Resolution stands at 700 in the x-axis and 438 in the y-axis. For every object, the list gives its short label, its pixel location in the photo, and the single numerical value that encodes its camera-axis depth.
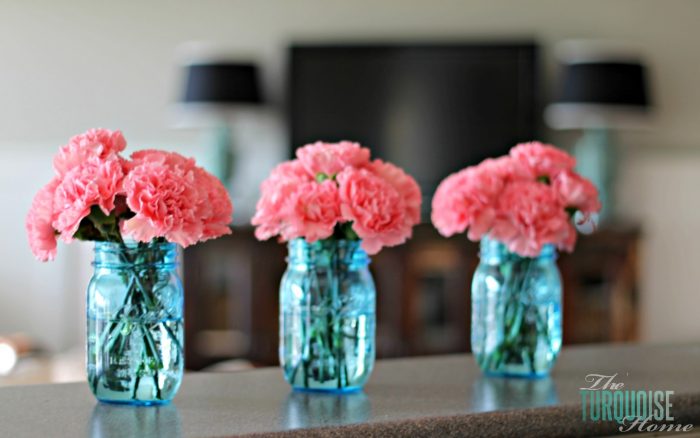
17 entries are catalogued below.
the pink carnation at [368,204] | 1.30
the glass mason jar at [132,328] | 1.26
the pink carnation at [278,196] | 1.31
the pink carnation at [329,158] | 1.32
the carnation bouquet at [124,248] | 1.23
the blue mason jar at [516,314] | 1.42
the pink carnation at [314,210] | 1.30
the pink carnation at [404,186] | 1.34
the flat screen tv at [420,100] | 4.56
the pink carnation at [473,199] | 1.39
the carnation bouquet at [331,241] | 1.31
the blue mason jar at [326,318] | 1.33
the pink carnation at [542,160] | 1.41
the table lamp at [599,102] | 4.30
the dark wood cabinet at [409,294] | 4.23
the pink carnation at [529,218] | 1.39
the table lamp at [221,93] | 4.29
